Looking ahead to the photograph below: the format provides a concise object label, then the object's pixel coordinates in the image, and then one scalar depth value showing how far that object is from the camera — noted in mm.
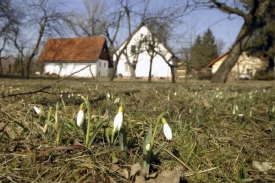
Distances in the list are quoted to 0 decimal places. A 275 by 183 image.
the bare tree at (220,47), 70000
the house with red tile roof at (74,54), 47438
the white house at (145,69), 51094
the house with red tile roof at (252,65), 42738
